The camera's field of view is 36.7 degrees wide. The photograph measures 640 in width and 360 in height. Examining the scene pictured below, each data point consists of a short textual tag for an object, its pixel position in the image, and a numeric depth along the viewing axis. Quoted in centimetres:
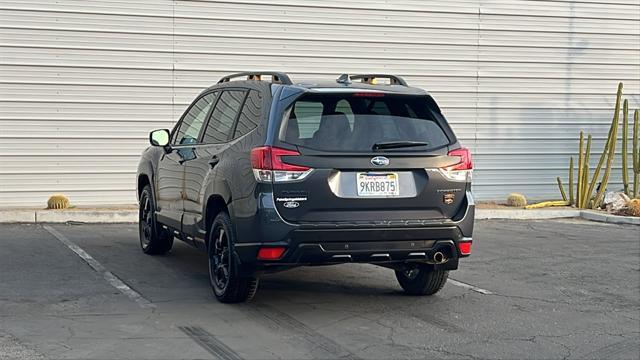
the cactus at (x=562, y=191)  1556
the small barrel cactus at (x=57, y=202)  1340
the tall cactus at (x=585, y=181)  1501
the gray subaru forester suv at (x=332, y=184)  706
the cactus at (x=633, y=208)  1448
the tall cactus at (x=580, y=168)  1488
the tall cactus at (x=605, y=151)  1507
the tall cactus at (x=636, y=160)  1530
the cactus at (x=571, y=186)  1527
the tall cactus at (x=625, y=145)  1524
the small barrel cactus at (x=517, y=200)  1516
